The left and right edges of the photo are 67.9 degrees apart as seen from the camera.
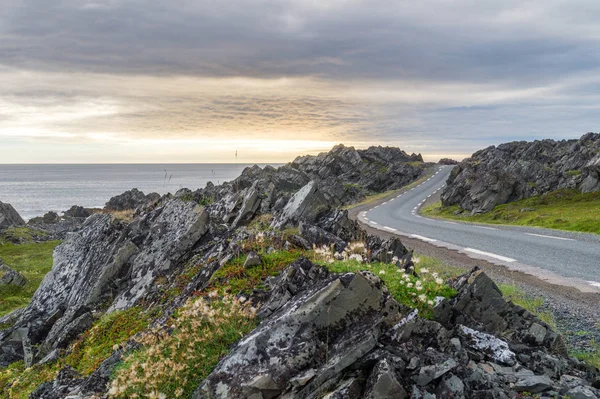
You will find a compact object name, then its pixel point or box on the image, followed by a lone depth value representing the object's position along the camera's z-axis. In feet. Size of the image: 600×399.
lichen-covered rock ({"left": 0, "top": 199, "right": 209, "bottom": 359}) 44.09
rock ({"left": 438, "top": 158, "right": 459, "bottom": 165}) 589.73
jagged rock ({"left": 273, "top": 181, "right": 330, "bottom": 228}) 55.31
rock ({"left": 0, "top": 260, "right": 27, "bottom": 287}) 94.46
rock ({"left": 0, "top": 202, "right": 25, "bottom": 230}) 219.41
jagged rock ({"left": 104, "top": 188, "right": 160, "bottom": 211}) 311.06
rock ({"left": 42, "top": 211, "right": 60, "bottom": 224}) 274.22
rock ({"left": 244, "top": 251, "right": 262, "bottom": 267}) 31.07
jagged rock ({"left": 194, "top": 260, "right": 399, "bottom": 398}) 19.24
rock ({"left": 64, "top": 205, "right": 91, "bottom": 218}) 306.47
